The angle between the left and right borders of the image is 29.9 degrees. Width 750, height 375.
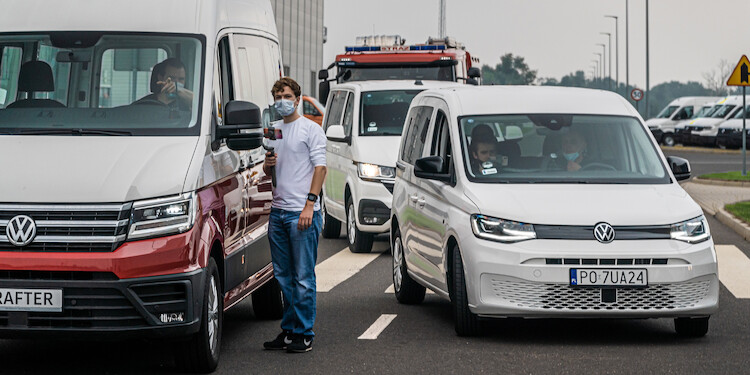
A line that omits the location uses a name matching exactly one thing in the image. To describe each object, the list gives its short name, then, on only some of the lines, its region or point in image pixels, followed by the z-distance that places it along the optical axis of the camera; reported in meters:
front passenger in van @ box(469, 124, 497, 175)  9.77
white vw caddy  8.73
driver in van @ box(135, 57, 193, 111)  8.27
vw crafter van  7.24
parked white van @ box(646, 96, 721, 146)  60.72
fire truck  24.05
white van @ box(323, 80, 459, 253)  15.56
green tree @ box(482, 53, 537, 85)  188.00
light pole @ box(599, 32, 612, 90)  112.78
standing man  8.66
